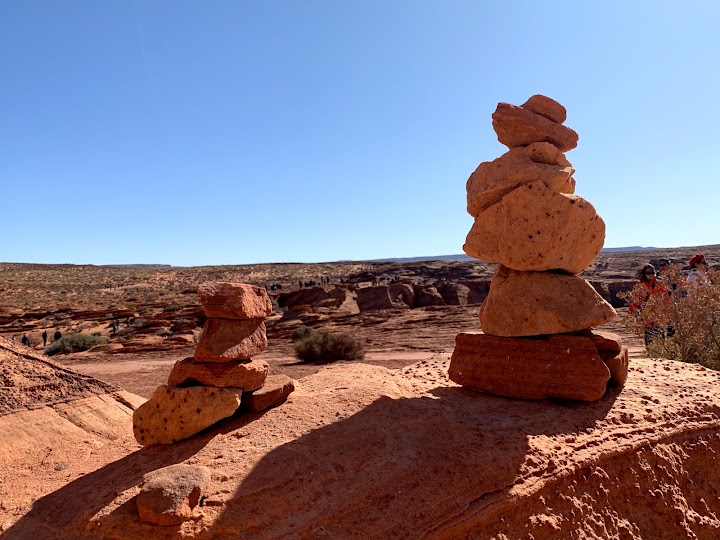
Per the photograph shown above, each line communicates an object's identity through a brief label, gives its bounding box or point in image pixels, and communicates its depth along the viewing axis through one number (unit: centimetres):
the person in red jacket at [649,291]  975
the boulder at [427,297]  2911
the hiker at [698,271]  914
